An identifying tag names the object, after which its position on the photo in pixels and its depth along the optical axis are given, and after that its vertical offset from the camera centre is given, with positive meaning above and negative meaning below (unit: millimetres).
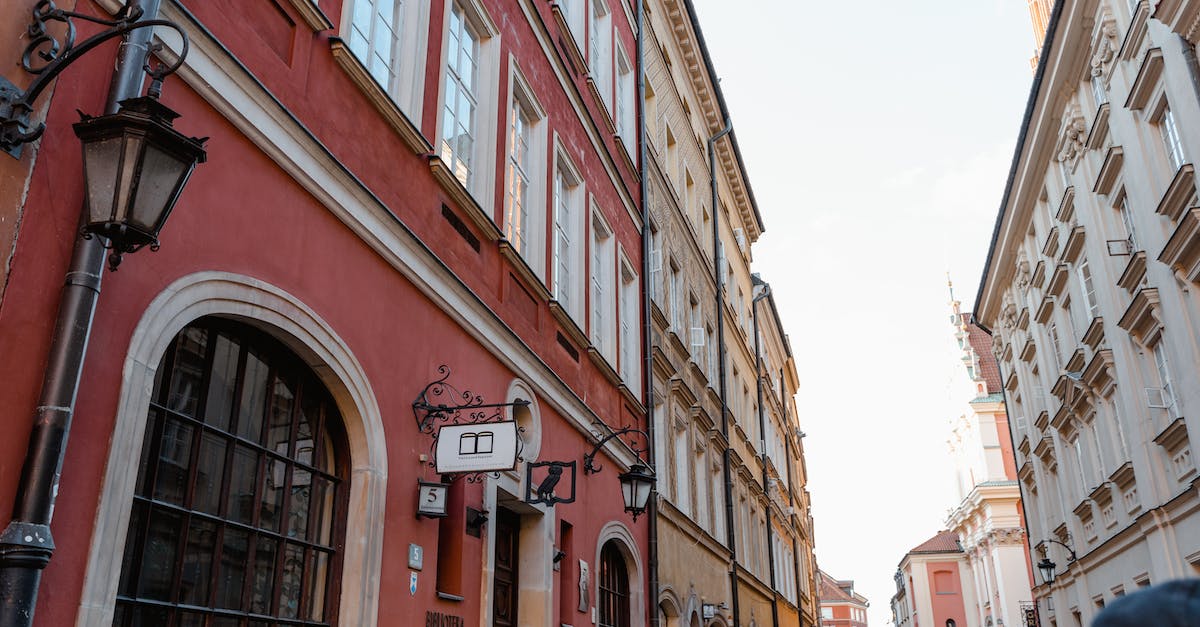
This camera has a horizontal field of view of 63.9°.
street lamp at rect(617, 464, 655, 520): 11312 +2142
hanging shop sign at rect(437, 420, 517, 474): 6965 +1636
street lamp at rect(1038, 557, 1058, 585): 23344 +2579
